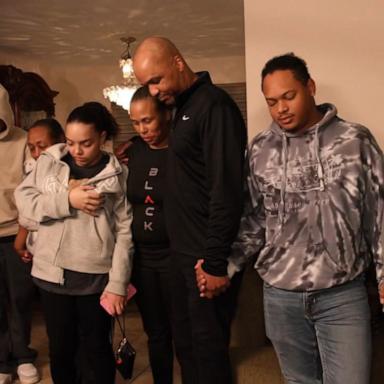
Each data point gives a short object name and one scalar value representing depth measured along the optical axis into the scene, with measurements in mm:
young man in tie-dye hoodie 1171
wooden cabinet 3824
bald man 1295
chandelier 3898
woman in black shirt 1604
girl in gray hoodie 1564
